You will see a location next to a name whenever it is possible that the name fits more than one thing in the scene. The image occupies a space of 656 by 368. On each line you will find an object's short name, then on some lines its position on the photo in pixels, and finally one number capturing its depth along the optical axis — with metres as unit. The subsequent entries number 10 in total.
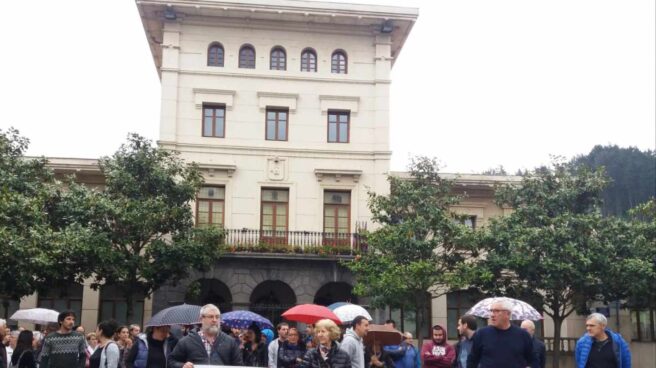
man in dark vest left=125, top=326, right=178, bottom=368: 11.21
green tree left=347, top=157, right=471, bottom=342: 26.27
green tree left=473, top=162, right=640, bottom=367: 27.06
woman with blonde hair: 9.34
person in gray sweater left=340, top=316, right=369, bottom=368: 10.24
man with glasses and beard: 9.05
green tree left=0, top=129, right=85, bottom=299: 22.59
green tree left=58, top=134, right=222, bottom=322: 26.05
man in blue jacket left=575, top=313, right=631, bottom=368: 11.00
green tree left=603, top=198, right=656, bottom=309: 26.55
